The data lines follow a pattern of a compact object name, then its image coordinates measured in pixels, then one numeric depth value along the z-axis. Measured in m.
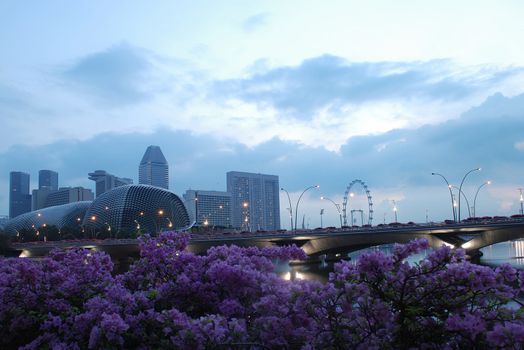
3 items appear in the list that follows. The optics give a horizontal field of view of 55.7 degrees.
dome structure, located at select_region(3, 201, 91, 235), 159.62
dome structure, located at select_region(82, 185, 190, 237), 133.75
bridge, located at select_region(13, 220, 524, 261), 63.91
